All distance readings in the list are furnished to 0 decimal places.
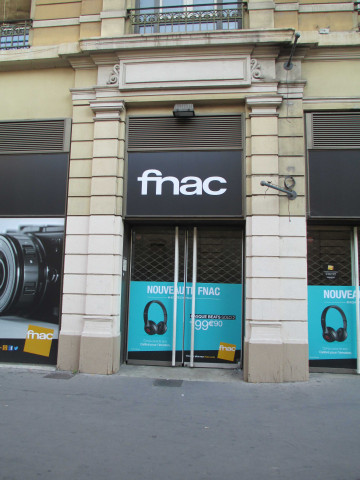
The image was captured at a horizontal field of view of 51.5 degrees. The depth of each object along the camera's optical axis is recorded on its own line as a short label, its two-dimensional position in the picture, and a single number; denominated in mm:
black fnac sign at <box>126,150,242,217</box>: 7461
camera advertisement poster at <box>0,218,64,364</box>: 7605
